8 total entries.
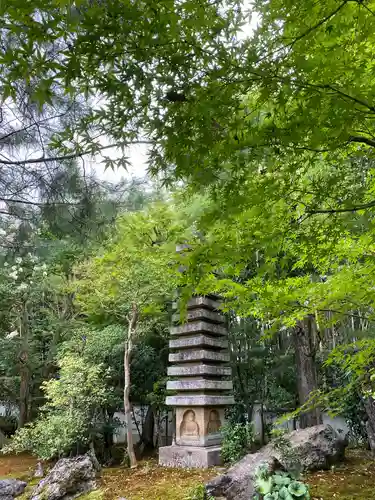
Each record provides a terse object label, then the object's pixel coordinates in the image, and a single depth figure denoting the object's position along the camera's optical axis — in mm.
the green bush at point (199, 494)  4988
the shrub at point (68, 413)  7691
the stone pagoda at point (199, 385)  7246
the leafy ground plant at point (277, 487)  4078
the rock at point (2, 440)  10781
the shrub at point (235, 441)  6891
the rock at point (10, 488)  6199
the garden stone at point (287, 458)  4824
